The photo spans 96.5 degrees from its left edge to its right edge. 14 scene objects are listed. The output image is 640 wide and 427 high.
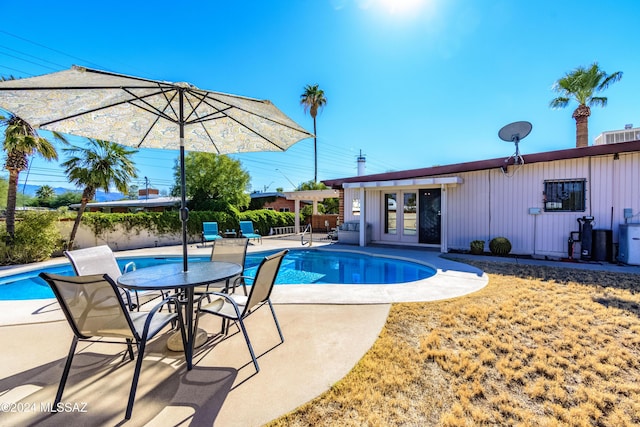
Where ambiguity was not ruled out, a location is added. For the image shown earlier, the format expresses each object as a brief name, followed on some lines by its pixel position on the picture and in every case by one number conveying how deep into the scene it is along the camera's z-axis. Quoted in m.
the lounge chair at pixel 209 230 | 13.20
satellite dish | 8.48
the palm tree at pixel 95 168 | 10.38
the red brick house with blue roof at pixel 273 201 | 24.53
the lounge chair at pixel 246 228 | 13.72
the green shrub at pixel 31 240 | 8.64
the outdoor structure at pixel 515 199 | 7.96
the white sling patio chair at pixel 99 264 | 3.34
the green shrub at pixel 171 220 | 11.50
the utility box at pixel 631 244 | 7.23
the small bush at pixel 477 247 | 9.41
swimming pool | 6.99
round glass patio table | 2.67
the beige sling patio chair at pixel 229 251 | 4.37
